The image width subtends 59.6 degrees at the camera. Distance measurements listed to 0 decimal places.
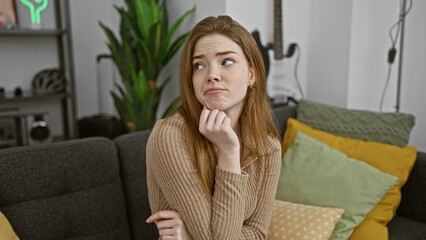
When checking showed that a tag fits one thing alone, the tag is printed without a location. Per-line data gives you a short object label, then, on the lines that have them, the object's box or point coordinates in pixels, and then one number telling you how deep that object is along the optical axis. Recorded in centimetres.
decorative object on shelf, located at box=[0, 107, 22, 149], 260
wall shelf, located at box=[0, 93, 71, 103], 264
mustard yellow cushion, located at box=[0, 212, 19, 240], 102
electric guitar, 240
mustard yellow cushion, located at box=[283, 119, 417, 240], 141
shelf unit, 278
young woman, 93
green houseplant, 236
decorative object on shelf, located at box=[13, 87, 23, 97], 277
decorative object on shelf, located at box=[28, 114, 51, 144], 279
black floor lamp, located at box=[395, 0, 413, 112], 204
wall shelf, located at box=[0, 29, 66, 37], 266
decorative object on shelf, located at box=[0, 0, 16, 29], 267
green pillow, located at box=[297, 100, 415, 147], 168
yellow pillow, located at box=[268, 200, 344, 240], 128
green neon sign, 285
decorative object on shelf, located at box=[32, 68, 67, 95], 284
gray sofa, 116
